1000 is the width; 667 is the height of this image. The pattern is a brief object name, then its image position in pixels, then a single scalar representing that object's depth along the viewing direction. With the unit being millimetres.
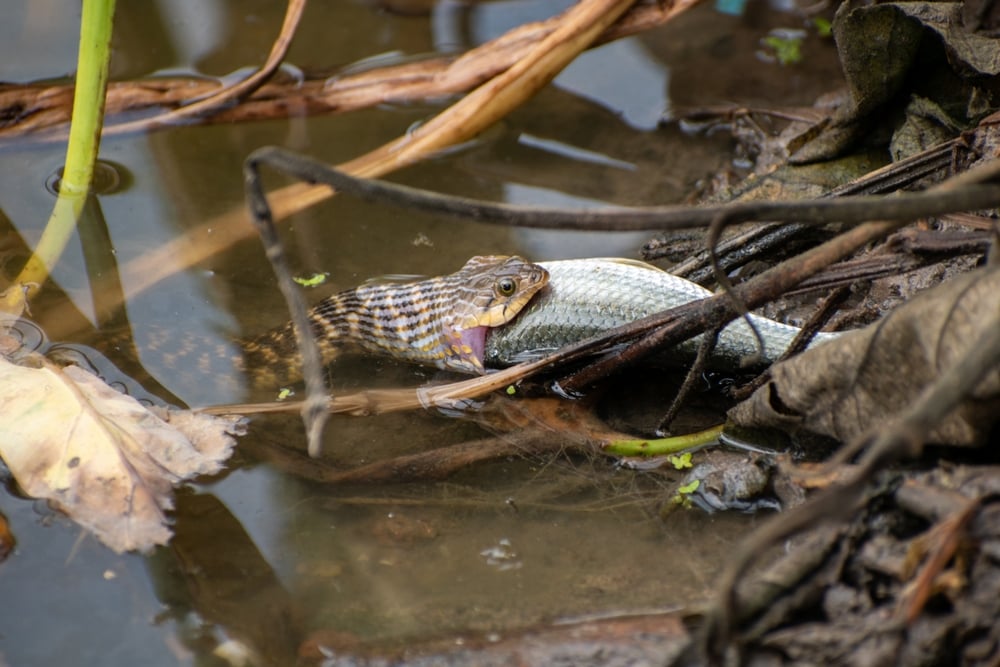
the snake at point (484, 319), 7633
